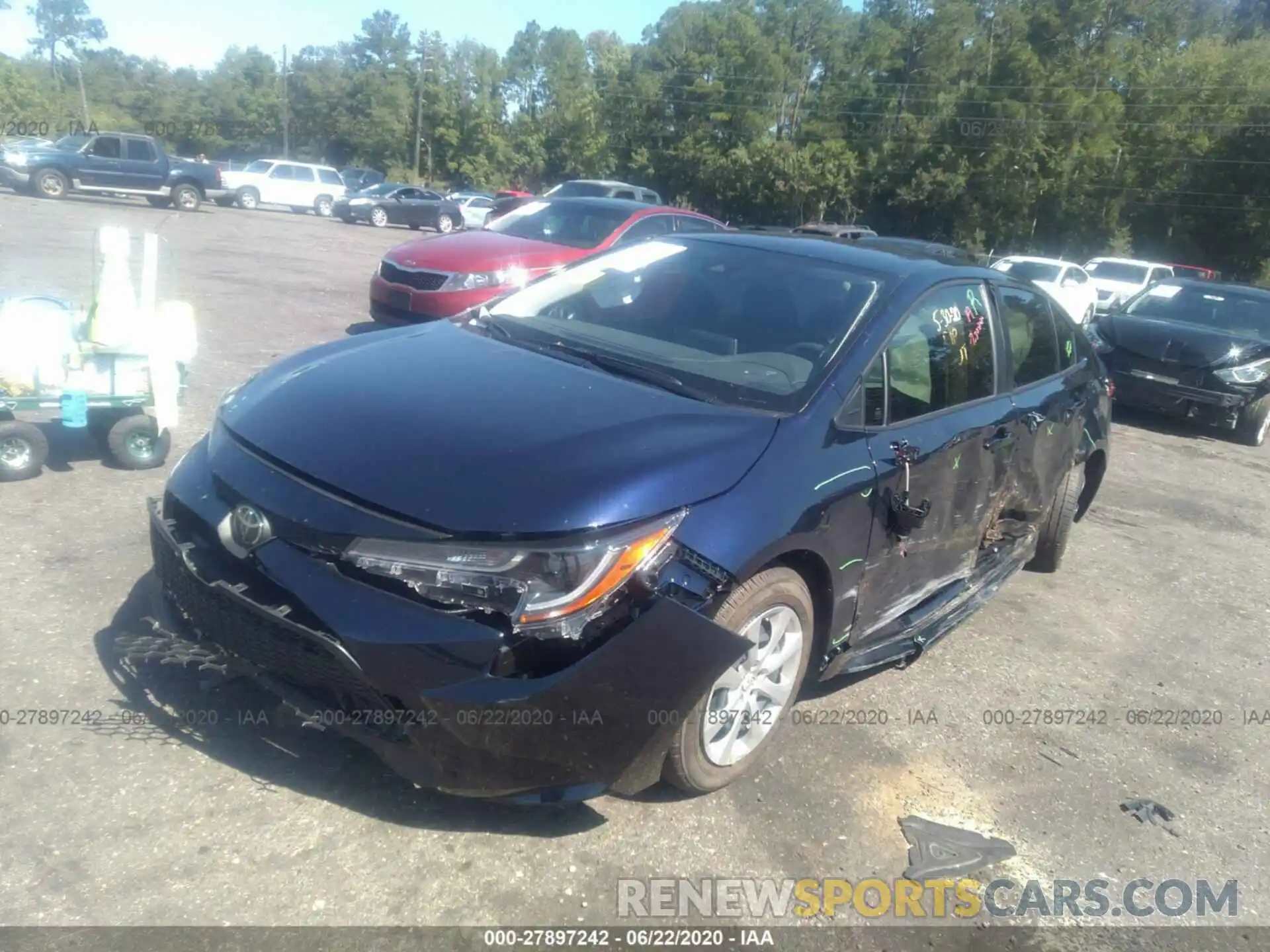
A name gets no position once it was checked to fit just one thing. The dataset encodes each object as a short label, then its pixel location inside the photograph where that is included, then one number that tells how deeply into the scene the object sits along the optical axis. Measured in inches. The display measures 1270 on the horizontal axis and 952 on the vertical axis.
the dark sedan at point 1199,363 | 395.9
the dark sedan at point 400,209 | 1214.9
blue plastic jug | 191.6
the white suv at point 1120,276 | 941.2
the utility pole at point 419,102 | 2384.4
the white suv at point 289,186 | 1228.5
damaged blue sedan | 101.0
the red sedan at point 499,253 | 339.9
